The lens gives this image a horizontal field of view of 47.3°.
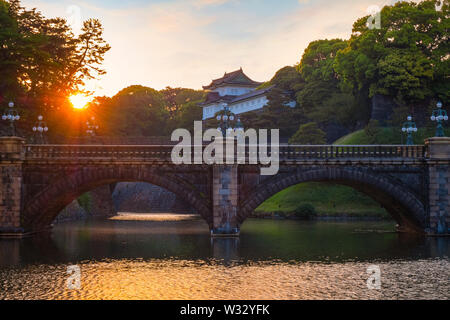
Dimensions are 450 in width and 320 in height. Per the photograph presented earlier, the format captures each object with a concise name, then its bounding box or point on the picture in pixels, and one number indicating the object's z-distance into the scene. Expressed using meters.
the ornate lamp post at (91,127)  55.86
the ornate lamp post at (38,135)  42.93
